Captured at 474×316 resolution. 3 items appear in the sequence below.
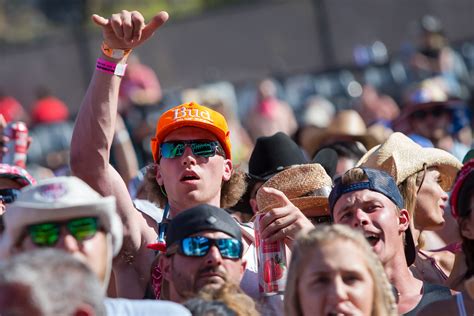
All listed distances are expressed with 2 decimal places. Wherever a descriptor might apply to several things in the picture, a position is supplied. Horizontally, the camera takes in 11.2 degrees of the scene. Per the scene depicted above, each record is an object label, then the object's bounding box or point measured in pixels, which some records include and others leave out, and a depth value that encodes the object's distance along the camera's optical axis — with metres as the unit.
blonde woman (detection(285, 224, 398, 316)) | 9.24
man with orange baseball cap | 11.27
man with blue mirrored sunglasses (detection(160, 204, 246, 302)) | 10.23
